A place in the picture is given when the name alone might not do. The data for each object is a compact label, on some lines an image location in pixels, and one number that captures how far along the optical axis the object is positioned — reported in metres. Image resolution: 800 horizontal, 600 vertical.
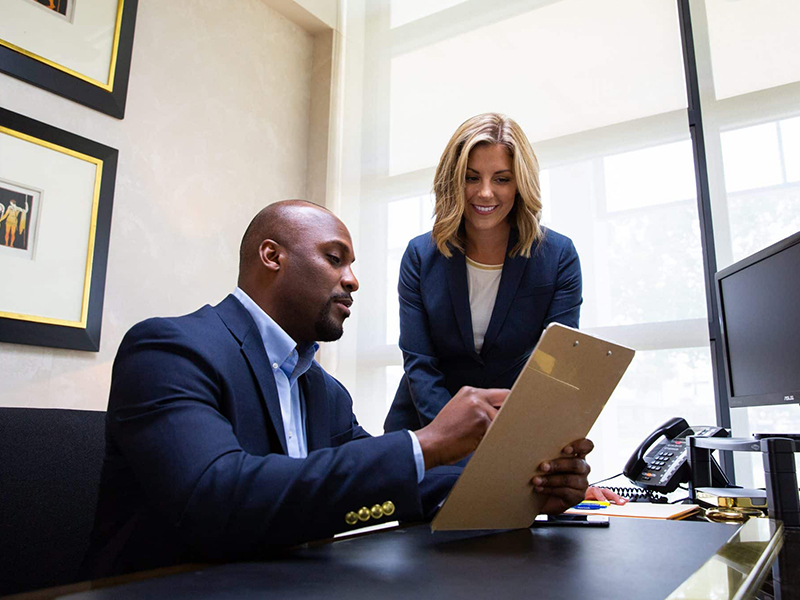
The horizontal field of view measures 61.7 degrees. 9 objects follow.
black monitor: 1.52
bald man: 0.70
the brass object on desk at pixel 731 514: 1.12
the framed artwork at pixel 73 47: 2.25
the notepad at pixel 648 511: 1.16
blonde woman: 1.62
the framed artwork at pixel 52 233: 2.16
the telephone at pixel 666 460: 1.68
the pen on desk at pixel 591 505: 1.26
